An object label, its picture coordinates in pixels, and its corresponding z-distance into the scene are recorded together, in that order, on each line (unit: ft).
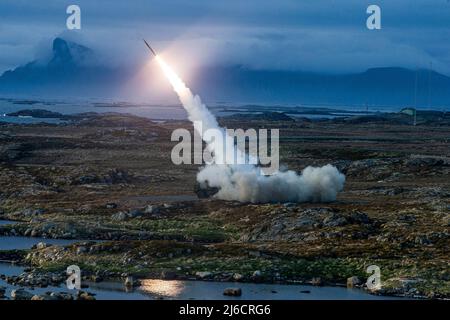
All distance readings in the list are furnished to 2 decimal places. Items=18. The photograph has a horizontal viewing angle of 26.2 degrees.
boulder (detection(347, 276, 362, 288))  215.10
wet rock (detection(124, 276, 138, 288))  210.79
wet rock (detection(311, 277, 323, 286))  216.95
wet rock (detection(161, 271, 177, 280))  219.73
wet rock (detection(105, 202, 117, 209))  318.45
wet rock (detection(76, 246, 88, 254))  237.86
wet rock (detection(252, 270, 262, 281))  218.18
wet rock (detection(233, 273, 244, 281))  218.38
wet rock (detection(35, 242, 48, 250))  246.10
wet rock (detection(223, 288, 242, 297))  201.98
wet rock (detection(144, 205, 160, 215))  303.68
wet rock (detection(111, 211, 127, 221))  296.92
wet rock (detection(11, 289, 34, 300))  190.29
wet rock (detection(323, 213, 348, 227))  268.00
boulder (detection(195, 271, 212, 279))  219.20
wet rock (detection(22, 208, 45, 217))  311.27
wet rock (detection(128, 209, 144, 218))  300.44
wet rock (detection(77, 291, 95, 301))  192.44
